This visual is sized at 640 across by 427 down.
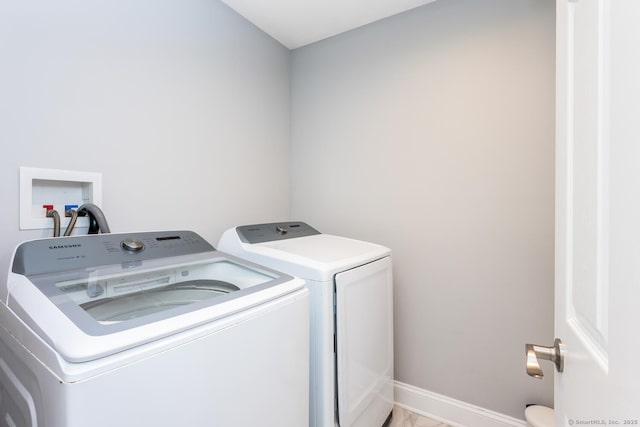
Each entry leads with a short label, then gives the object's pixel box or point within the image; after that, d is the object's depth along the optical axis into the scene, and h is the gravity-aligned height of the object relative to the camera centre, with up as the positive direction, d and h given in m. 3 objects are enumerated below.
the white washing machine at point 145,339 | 0.57 -0.30
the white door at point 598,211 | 0.40 +0.00
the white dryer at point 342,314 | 1.22 -0.48
